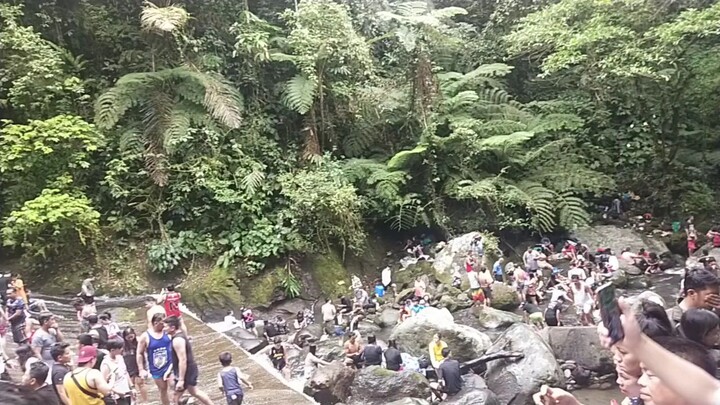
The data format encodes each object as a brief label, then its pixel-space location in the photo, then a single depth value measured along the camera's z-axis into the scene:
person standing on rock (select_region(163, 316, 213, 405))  5.30
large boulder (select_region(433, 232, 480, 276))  13.96
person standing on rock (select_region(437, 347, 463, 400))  7.82
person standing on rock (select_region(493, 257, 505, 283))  13.96
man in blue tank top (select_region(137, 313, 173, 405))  5.40
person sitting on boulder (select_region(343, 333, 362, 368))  8.95
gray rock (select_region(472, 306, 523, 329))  11.47
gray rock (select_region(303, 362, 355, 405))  7.87
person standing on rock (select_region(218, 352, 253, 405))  5.82
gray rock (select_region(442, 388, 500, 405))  7.59
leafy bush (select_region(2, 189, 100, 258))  11.36
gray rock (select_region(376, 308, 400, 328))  12.20
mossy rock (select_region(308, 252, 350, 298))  13.97
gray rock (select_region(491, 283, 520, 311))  12.60
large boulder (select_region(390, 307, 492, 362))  9.68
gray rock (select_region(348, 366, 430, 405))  7.96
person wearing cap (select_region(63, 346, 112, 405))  4.34
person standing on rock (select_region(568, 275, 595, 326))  10.86
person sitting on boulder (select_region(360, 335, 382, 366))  8.62
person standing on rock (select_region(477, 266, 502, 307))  12.41
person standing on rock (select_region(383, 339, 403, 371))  8.66
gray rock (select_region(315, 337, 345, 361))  10.23
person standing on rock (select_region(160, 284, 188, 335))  7.38
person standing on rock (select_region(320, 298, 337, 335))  11.89
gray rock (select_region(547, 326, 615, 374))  8.84
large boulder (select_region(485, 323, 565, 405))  8.38
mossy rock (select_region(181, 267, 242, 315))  12.48
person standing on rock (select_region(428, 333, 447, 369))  8.91
